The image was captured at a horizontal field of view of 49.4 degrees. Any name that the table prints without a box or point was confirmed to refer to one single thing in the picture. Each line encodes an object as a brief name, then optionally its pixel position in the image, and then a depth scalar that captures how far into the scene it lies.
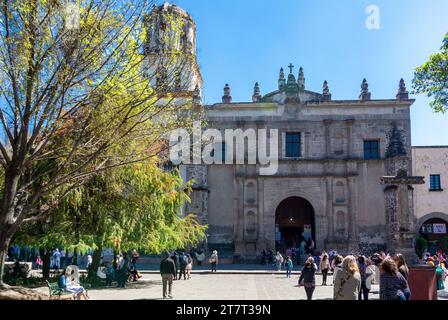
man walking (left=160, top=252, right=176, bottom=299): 14.27
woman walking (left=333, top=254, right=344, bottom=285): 12.75
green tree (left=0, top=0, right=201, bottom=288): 10.92
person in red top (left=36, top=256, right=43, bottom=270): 29.14
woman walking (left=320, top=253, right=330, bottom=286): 19.11
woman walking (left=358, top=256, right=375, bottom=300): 12.88
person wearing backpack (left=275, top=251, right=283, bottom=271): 25.90
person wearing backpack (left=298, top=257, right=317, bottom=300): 11.71
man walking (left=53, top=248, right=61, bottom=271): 26.17
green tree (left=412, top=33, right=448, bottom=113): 18.69
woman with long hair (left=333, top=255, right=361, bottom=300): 7.44
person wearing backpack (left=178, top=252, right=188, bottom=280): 21.83
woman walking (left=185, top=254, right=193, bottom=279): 22.16
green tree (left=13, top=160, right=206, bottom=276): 17.77
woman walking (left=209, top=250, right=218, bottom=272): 25.67
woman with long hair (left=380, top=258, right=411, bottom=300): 7.41
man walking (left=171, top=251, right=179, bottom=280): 21.30
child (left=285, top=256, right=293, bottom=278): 22.91
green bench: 12.45
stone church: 32.91
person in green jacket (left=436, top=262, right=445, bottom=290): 16.45
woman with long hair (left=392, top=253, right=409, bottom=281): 9.84
